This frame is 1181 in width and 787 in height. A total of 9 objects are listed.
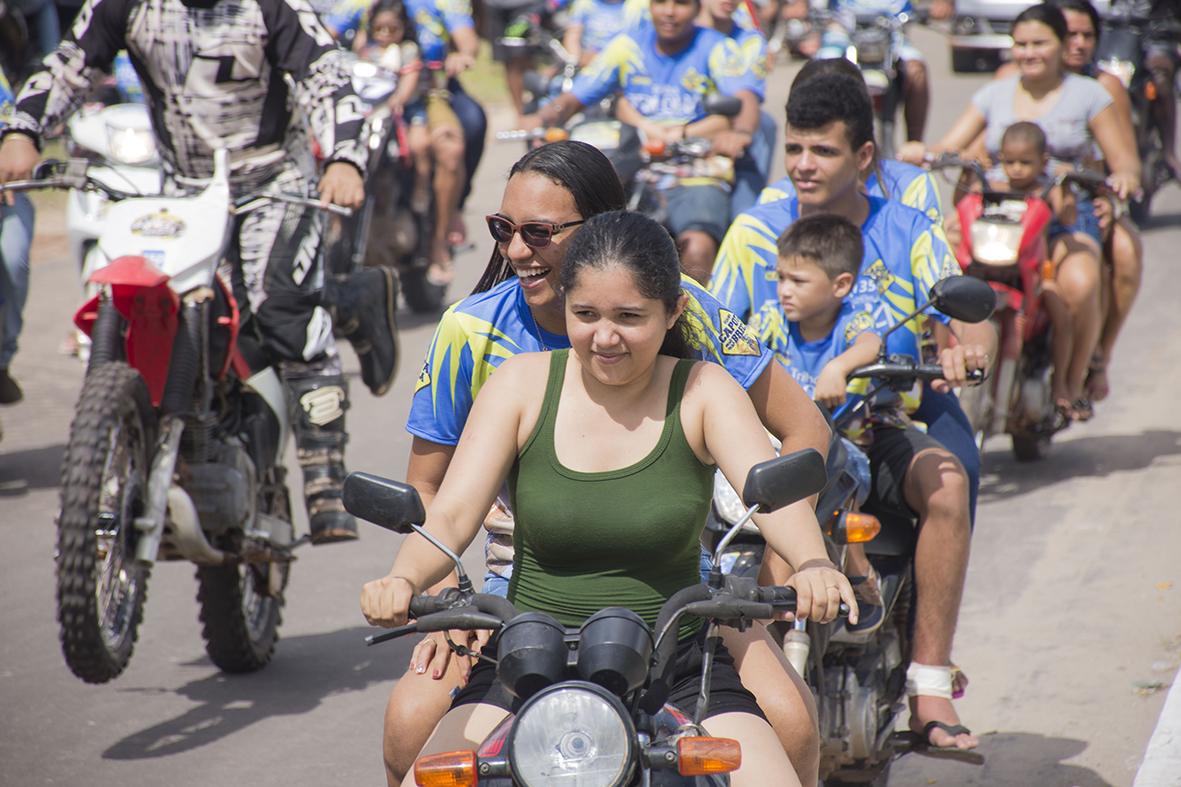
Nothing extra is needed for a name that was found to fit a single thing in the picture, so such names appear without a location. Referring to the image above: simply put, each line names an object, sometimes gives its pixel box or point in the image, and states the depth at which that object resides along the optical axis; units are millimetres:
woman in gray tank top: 15789
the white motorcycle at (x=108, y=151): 17734
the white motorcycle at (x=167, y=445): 9445
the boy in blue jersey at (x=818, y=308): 9211
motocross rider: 11242
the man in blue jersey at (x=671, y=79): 17453
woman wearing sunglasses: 7172
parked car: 41719
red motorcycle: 14766
